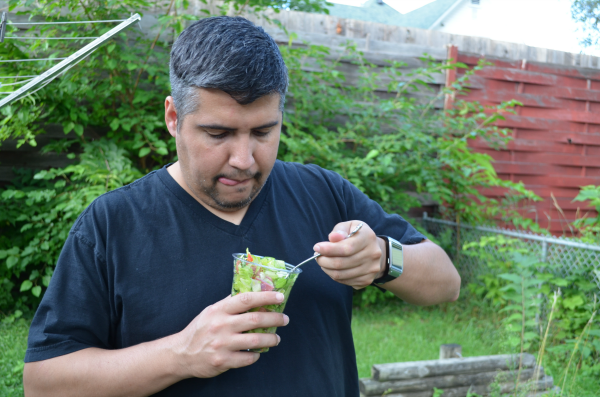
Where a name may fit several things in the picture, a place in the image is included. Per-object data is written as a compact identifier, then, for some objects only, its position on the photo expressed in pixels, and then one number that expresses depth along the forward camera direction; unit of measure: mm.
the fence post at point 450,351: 2898
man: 1059
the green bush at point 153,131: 3293
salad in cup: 1026
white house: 14441
